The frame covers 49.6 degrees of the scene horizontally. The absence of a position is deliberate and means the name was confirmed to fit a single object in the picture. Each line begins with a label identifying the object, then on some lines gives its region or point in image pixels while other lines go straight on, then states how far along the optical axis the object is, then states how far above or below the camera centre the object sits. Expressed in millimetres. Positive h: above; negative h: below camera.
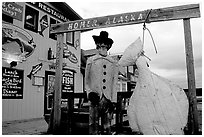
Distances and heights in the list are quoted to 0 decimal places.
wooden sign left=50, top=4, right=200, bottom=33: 3150 +1072
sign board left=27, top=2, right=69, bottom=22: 7829 +2930
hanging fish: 2789 -242
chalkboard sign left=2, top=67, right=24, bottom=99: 6518 +155
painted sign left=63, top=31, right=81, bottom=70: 8984 +1447
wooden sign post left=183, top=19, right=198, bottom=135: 3033 +52
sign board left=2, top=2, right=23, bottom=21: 6525 +2387
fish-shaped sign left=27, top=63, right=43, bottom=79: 7273 +640
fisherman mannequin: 3143 +37
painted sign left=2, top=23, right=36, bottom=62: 6454 +1393
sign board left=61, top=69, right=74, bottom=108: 8812 +270
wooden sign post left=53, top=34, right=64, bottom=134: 3982 +86
